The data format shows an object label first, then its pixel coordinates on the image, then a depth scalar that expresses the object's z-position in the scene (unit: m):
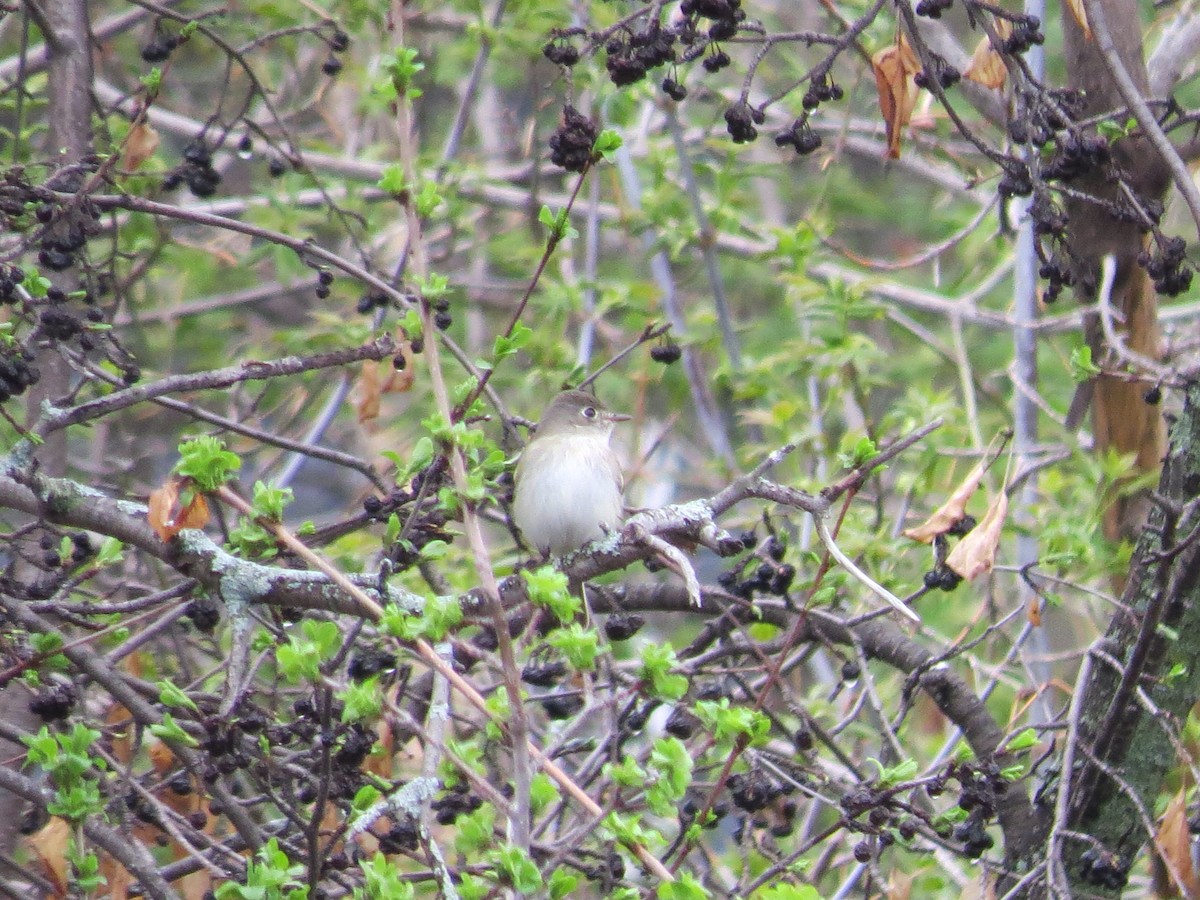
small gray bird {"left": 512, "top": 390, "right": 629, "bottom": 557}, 9.88
